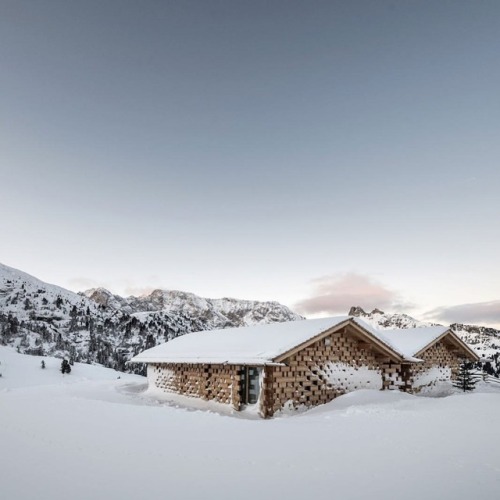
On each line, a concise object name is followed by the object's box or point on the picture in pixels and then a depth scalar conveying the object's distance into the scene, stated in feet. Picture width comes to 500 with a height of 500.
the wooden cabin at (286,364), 51.85
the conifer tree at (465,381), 90.68
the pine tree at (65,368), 160.66
